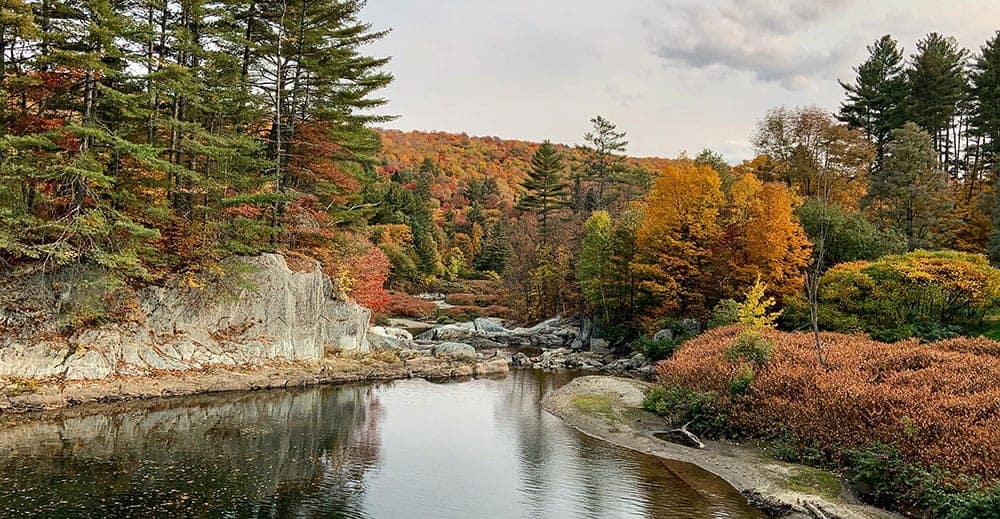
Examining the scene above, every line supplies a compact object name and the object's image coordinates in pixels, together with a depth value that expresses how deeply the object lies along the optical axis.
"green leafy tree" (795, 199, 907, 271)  35.84
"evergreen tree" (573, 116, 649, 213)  65.48
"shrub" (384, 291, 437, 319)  62.12
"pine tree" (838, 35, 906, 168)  50.31
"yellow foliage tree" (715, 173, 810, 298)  34.69
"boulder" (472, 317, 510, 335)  50.94
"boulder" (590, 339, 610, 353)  41.72
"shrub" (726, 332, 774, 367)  21.77
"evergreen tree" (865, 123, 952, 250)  37.56
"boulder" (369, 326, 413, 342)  43.69
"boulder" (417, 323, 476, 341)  47.59
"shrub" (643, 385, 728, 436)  20.75
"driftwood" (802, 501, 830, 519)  13.49
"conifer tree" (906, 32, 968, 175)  45.09
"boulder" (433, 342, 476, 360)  37.84
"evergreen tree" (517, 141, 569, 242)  72.69
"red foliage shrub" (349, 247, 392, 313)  38.69
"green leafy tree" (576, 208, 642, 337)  41.81
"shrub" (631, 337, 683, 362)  34.72
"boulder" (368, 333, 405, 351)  38.03
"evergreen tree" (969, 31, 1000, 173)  40.91
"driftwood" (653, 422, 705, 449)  20.02
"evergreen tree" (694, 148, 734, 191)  46.42
